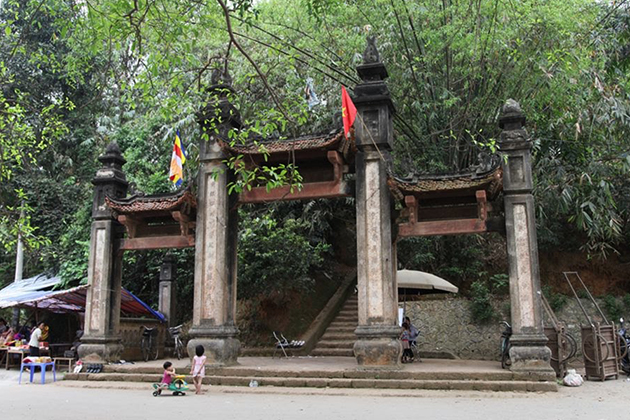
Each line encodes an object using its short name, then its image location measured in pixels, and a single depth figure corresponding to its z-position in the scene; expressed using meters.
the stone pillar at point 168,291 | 15.51
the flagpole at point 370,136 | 10.52
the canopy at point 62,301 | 13.51
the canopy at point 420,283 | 12.45
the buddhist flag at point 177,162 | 12.66
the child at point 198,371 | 9.23
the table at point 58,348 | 15.39
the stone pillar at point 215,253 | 10.99
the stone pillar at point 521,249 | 9.41
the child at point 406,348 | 12.25
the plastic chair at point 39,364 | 11.11
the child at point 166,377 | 9.01
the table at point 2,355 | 15.16
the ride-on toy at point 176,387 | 8.91
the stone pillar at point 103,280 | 12.03
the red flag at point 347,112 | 9.90
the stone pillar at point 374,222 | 9.97
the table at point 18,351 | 13.10
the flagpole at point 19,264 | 18.70
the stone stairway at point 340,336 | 14.62
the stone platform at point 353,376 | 9.02
